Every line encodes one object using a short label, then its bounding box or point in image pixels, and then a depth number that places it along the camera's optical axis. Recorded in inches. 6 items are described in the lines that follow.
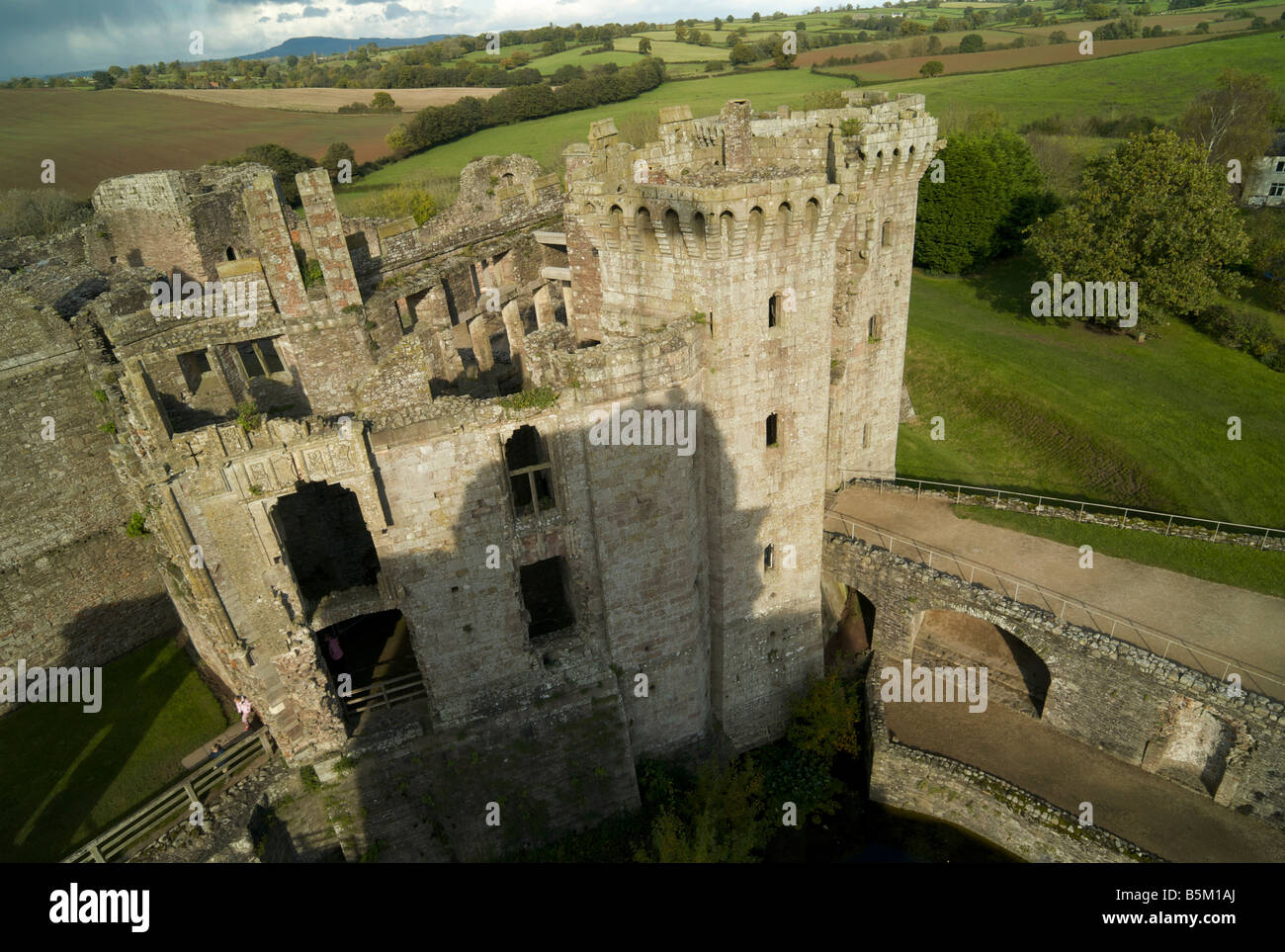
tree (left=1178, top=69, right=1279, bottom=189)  1994.3
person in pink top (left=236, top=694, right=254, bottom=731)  673.6
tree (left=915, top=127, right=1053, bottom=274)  1926.7
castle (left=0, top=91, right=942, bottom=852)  584.4
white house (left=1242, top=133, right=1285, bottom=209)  1990.7
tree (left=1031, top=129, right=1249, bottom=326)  1386.6
